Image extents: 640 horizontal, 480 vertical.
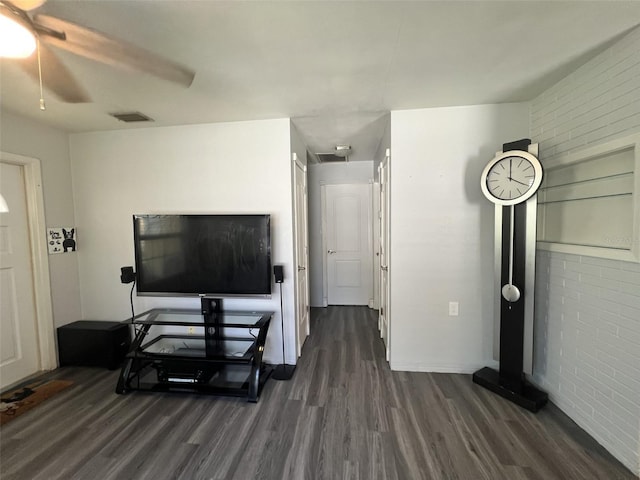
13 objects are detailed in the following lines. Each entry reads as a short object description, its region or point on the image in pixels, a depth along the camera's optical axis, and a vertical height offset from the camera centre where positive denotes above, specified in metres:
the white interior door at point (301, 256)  2.80 -0.34
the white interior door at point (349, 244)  4.38 -0.32
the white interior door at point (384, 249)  2.72 -0.28
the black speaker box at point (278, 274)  2.45 -0.44
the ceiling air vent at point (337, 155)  3.51 +1.03
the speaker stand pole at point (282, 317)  2.62 -0.90
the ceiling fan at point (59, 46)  1.02 +0.85
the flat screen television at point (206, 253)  2.41 -0.23
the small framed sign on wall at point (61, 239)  2.65 -0.09
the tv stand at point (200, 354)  2.21 -1.10
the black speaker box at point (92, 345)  2.62 -1.15
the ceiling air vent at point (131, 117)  2.36 +1.03
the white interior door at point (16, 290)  2.38 -0.54
